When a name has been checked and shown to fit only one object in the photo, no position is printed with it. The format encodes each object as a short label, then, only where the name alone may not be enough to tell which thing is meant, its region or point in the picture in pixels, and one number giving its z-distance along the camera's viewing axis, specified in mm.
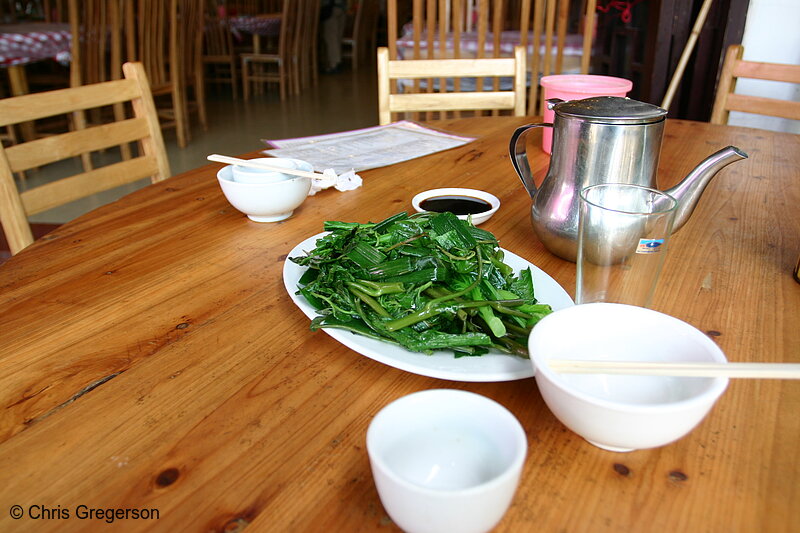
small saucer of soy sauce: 956
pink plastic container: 1243
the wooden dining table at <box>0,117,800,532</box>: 451
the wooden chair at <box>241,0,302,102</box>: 6098
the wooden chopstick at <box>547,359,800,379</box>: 413
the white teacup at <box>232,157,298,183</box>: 1004
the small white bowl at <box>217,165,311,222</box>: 941
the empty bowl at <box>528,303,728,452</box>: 425
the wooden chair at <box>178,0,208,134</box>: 4385
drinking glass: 637
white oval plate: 550
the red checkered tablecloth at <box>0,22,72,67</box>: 3484
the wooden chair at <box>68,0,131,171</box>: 3496
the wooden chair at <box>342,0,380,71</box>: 8202
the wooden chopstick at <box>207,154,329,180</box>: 960
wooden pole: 2656
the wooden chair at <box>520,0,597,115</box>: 2336
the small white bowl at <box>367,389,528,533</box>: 376
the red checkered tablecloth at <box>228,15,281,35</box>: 6305
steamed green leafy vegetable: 601
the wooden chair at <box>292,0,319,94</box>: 6395
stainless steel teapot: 720
